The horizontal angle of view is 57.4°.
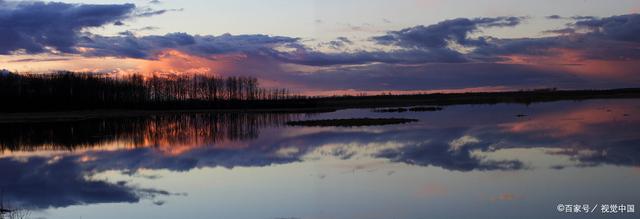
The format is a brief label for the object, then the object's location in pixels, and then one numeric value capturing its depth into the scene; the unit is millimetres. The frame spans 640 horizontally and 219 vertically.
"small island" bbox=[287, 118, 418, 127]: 53969
